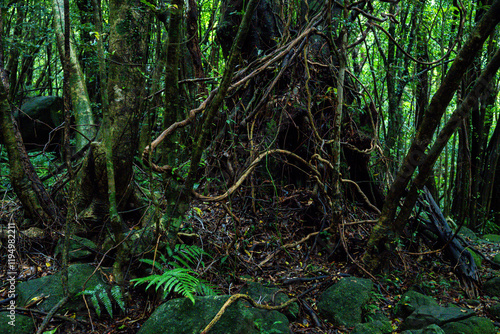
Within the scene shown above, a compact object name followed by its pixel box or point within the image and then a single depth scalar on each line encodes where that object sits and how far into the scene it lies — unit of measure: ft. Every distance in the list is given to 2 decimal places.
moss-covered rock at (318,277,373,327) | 9.84
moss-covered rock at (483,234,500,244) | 21.47
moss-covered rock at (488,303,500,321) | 10.89
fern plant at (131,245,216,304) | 7.48
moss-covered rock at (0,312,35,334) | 7.93
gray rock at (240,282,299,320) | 9.80
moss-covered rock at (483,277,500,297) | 12.58
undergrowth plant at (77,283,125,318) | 8.79
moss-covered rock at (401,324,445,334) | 8.59
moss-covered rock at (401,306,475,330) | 9.50
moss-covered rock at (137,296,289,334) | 7.41
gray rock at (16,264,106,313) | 8.96
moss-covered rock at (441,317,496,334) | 9.20
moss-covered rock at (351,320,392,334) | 8.98
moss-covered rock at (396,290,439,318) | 10.46
